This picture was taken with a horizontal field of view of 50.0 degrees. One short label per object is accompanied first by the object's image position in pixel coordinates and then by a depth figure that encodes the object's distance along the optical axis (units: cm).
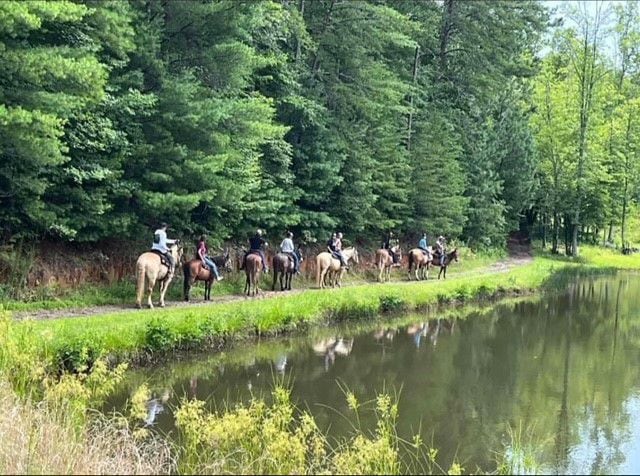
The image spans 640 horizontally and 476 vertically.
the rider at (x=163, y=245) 1602
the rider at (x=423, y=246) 2772
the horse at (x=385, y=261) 2594
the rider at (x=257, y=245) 1978
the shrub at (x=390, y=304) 1959
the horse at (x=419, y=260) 2738
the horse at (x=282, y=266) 2069
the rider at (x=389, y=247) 2655
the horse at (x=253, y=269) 1931
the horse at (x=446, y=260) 2879
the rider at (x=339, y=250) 2325
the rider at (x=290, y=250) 2100
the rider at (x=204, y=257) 1762
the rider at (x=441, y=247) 2864
